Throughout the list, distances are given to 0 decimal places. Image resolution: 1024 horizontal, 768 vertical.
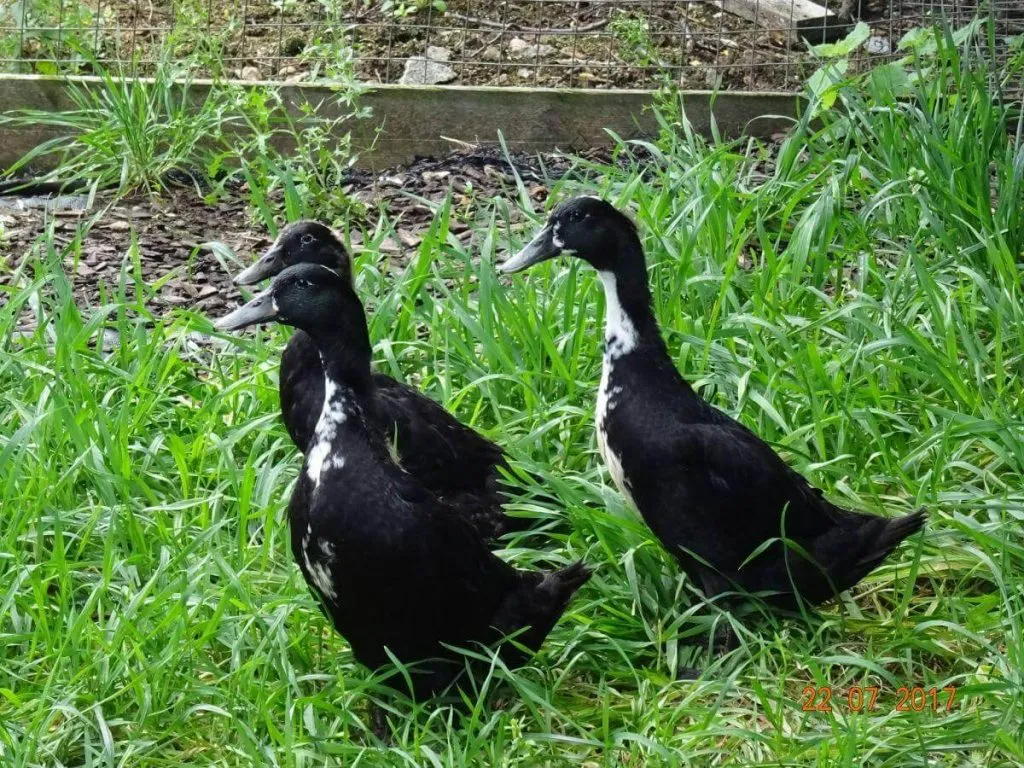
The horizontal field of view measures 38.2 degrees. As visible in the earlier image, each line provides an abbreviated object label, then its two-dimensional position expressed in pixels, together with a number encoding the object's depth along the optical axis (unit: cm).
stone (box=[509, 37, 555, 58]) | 745
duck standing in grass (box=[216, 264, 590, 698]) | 334
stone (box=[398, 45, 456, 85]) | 719
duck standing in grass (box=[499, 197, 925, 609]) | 372
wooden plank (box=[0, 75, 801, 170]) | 652
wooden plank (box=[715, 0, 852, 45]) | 720
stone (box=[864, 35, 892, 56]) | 715
